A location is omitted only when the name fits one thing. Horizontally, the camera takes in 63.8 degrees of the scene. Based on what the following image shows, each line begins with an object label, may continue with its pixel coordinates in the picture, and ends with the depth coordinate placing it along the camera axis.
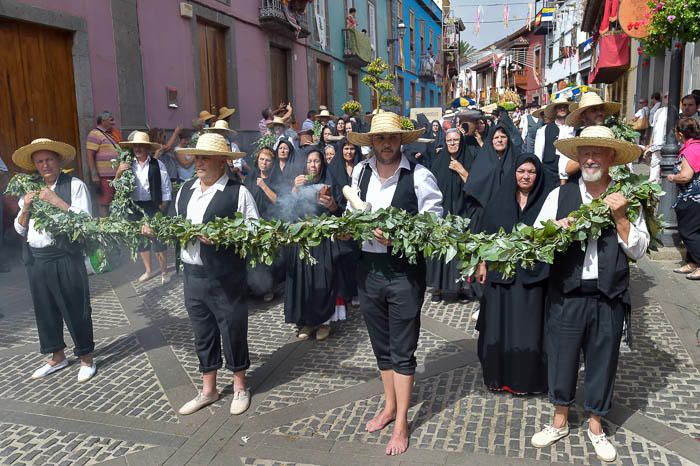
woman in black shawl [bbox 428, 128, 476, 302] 6.36
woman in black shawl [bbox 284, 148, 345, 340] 5.43
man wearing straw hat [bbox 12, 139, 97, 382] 4.46
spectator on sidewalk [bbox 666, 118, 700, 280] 6.65
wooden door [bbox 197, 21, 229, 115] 12.98
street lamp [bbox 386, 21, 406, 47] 29.64
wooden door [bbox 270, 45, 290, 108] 16.64
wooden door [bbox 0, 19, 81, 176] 8.30
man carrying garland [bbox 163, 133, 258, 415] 3.91
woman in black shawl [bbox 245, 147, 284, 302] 5.80
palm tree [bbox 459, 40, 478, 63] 65.00
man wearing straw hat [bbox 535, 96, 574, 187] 7.33
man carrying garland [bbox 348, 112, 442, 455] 3.46
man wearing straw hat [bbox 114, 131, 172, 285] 7.14
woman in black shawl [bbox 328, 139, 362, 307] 5.60
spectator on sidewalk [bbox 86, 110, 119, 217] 8.77
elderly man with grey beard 3.15
